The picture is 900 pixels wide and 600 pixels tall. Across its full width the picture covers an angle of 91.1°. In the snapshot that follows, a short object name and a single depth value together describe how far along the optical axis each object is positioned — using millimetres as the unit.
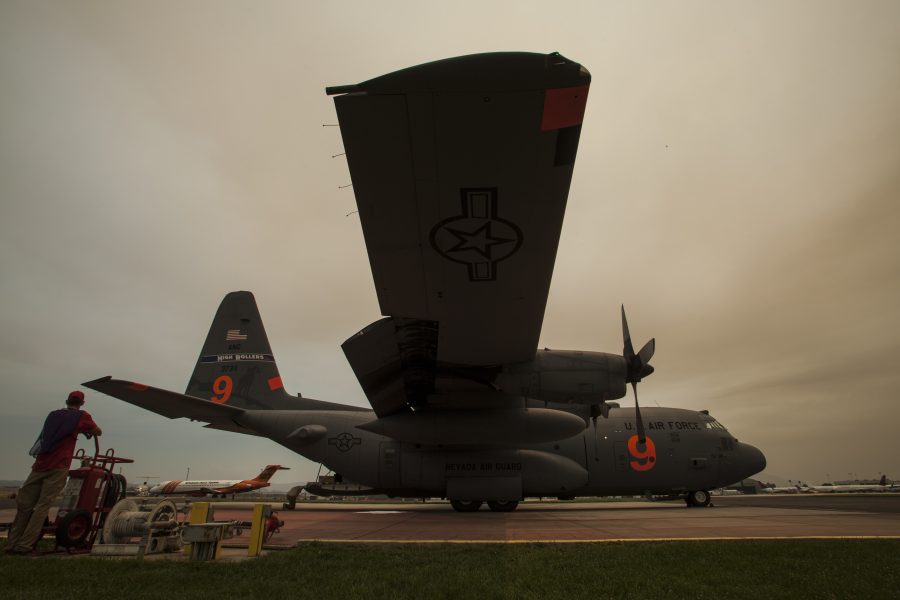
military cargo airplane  3832
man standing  5848
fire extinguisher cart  6117
